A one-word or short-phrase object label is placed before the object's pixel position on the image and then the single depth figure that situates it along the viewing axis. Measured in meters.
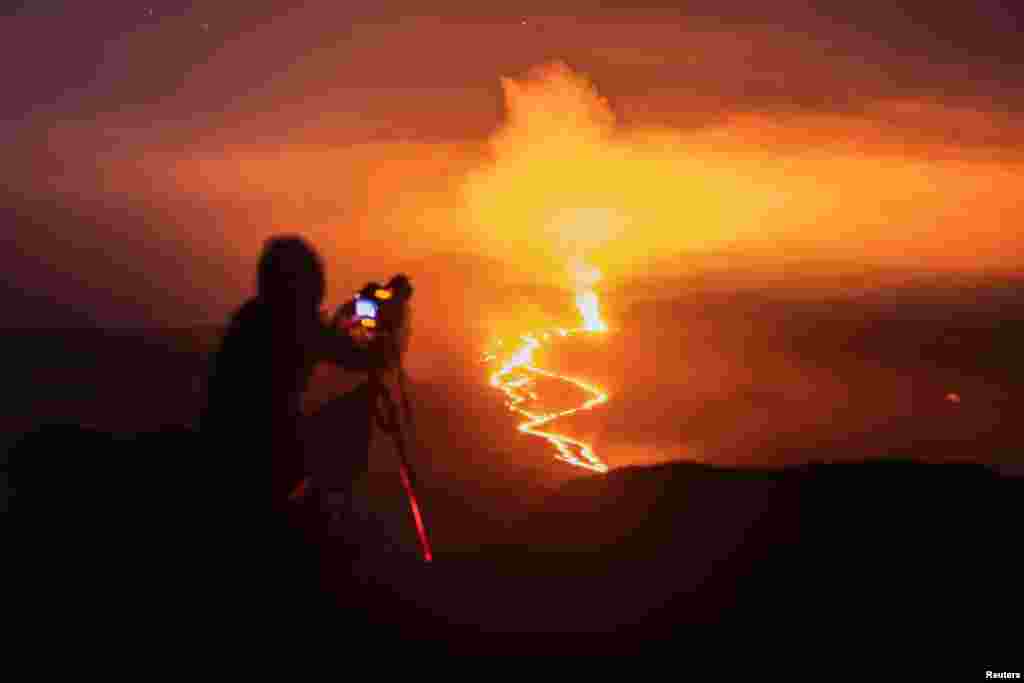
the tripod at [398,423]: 6.92
